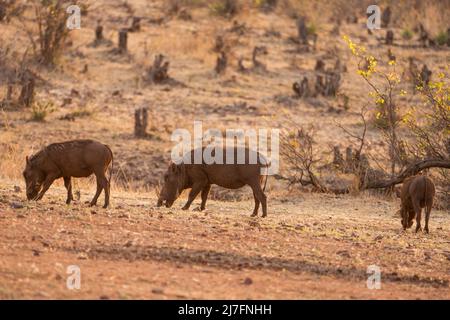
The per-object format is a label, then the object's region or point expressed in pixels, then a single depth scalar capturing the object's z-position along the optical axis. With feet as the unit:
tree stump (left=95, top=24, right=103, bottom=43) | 93.76
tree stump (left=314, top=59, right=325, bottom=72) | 94.02
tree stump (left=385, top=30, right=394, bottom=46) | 104.91
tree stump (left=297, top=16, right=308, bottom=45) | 103.41
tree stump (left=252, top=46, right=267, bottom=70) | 92.22
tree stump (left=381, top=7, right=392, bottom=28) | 114.01
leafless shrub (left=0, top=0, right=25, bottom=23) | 87.69
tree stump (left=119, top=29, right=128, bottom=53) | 90.17
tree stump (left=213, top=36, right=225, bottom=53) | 94.48
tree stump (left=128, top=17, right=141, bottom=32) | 98.68
